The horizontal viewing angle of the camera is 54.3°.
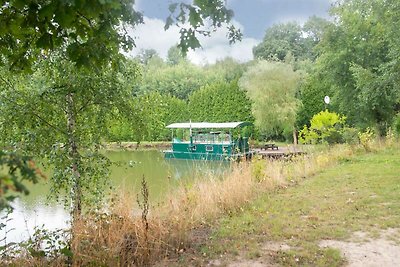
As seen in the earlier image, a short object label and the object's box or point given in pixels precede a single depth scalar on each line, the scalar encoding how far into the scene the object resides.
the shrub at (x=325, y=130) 12.96
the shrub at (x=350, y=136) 12.48
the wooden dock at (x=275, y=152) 16.20
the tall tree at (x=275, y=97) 21.17
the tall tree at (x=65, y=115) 4.26
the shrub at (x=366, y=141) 11.88
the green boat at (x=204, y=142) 17.78
